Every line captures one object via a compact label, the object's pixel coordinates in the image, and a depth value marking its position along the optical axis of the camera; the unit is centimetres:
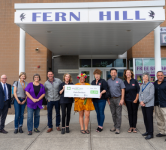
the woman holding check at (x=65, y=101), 489
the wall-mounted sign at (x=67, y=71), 1265
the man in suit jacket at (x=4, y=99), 495
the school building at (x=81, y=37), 566
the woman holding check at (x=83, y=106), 479
